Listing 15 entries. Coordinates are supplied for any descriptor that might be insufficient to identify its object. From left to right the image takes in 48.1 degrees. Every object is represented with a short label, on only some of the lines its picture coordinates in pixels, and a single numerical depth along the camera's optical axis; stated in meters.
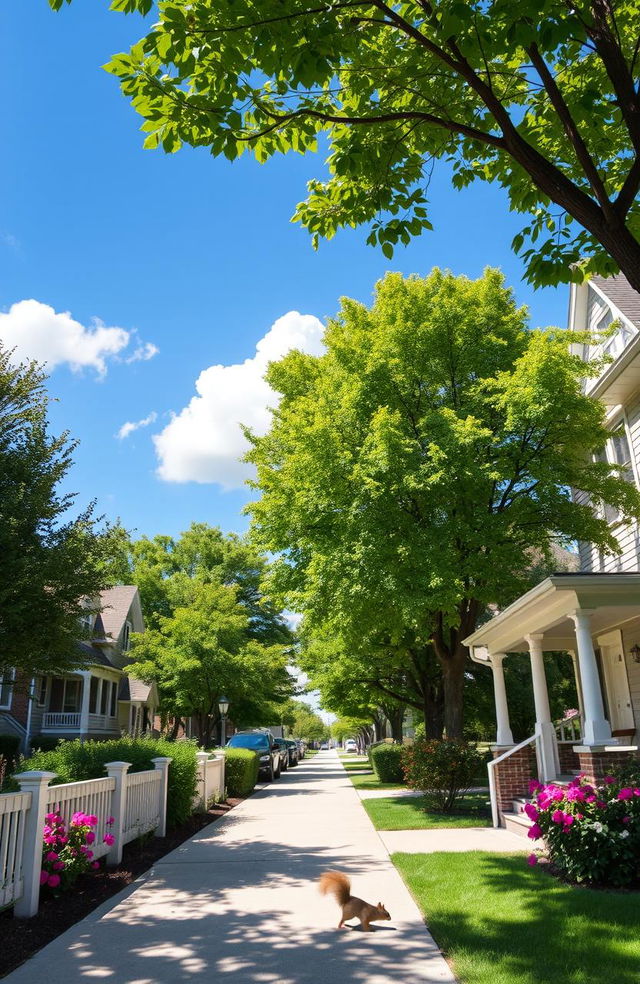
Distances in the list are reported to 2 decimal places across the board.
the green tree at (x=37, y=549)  10.21
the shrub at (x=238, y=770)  19.36
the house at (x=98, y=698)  27.17
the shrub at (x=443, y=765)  13.50
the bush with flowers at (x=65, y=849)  7.12
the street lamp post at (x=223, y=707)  28.49
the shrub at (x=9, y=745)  22.14
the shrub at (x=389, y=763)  23.80
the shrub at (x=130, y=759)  9.54
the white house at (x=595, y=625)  9.55
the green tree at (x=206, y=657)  27.72
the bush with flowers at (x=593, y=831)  7.09
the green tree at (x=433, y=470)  13.71
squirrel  6.06
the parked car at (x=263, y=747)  26.86
